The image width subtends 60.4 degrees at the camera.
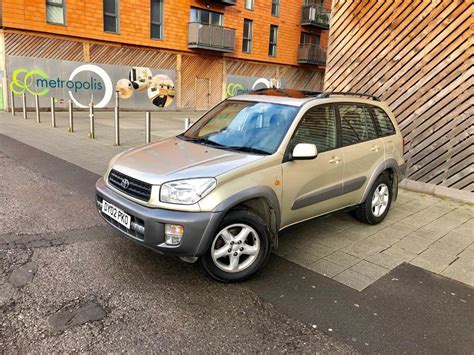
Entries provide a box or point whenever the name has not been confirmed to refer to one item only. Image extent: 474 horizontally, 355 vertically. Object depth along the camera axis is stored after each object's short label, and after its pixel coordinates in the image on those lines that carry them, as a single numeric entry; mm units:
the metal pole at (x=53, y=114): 12518
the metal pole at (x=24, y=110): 14389
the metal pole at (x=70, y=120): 11656
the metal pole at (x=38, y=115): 13393
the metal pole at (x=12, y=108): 15780
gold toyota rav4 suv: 3217
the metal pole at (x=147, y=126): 9391
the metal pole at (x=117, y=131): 9887
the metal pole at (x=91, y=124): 10712
